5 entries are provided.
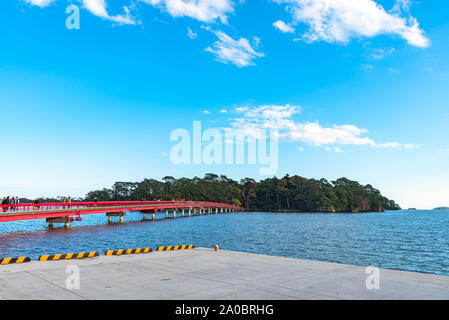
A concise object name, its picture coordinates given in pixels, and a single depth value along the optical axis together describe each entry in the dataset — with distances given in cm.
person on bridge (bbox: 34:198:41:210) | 4756
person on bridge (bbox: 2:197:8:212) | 4720
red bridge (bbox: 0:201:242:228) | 4219
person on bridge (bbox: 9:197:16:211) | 4688
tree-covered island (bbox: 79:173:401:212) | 16138
